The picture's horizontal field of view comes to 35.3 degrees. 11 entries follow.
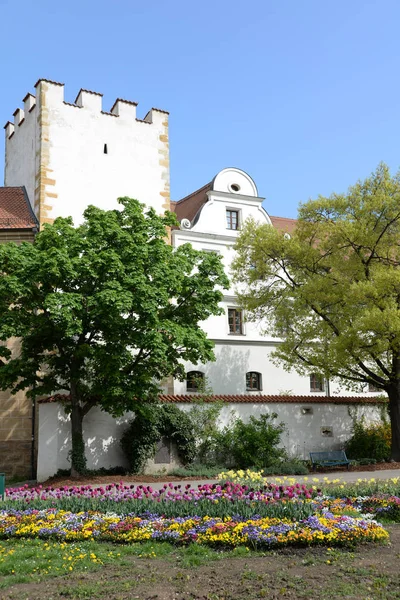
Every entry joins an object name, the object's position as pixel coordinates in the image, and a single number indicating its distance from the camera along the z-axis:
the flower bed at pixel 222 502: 9.46
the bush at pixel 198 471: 19.53
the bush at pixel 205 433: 21.55
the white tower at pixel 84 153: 24.23
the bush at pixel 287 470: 20.08
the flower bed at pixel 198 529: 8.18
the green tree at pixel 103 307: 17.36
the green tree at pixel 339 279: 21.45
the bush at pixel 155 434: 20.17
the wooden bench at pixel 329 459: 21.38
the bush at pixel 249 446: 21.34
